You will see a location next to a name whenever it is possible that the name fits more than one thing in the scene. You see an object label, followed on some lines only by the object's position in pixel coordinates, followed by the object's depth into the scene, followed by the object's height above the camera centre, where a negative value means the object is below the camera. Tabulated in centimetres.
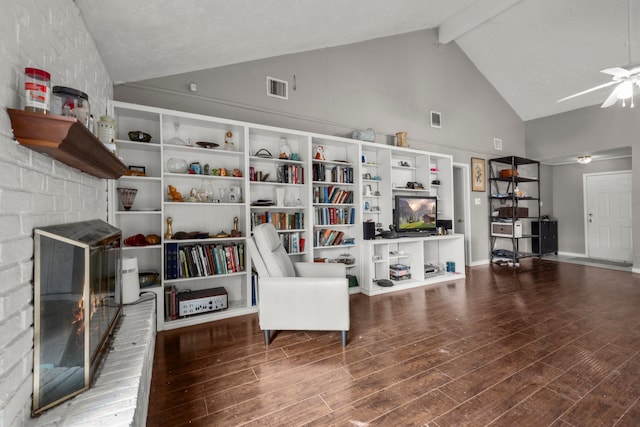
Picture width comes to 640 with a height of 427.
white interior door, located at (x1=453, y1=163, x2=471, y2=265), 556 +26
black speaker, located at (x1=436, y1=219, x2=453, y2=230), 470 -14
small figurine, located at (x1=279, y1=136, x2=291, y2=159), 347 +85
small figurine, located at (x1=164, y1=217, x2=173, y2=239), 284 -12
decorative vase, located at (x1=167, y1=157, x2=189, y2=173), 291 +54
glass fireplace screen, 102 -38
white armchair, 232 -72
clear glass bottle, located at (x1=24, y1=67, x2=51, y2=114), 95 +44
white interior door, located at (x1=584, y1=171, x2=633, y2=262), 575 -2
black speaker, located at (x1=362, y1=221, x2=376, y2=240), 385 -19
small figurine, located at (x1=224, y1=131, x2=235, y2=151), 320 +86
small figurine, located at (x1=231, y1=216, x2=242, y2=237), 310 -15
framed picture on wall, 570 +83
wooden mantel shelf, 92 +30
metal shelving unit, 561 +22
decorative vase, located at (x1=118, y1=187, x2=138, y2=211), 262 +20
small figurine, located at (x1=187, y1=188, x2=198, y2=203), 295 +23
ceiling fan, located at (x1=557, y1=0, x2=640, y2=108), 279 +140
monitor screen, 426 +4
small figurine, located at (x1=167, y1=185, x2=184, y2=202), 287 +23
